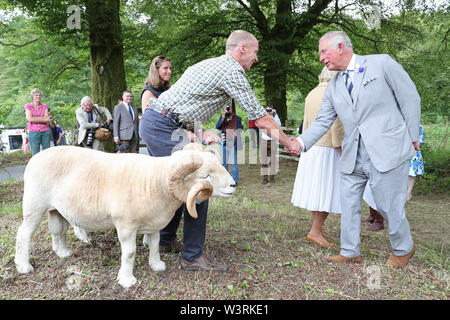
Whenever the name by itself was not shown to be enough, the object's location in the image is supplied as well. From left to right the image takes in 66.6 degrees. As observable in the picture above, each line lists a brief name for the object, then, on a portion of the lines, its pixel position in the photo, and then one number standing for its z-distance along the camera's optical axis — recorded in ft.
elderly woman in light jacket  14.66
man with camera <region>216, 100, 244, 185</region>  29.70
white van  84.53
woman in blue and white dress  22.07
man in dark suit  27.48
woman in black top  14.11
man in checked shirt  10.99
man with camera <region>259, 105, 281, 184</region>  32.35
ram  9.95
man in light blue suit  11.32
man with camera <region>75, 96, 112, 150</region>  27.50
